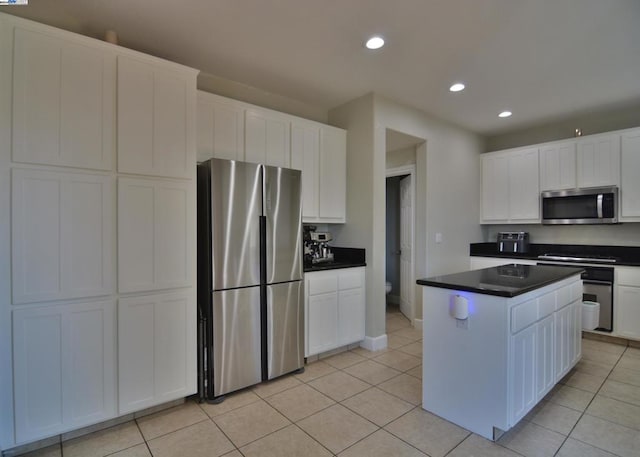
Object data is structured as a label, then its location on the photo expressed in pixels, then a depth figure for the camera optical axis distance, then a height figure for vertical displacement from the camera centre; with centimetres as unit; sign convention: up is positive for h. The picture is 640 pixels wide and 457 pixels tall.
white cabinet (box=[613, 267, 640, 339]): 355 -84
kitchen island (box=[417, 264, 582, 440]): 195 -78
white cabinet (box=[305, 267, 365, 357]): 314 -81
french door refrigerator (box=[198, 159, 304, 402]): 246 -37
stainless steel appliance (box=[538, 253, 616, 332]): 370 -68
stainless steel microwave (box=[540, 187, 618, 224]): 388 +29
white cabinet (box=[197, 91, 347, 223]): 284 +85
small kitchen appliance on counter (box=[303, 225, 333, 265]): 361 -18
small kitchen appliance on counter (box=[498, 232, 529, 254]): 468 -19
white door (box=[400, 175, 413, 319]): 465 -28
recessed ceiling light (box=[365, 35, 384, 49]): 253 +151
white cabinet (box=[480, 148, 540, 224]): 454 +62
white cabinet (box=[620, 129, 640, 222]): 373 +60
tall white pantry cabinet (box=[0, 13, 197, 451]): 182 +0
